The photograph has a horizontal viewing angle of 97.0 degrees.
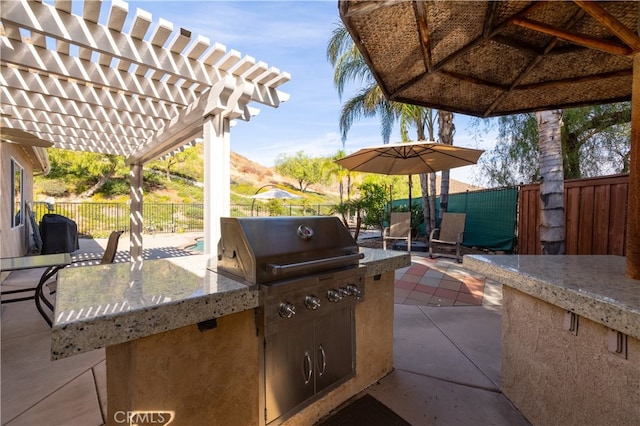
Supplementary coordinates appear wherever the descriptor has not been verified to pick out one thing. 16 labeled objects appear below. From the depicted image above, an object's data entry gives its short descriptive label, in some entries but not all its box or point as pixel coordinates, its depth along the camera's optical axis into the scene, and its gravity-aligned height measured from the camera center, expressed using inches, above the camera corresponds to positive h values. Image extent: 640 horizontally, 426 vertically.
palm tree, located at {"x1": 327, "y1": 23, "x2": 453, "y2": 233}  379.2 +151.2
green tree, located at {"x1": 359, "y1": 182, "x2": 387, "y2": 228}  400.8 +5.5
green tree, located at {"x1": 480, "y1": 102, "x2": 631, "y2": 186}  284.4 +71.4
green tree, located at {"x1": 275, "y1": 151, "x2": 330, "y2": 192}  1626.2 +218.9
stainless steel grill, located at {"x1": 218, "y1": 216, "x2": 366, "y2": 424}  51.2 -17.6
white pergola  96.7 +56.6
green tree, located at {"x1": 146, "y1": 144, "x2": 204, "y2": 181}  968.9 +150.0
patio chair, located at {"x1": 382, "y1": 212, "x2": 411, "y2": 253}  278.8 -21.9
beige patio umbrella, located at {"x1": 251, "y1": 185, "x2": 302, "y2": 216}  425.7 +15.1
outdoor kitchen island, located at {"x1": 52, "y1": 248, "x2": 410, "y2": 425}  35.6 -21.2
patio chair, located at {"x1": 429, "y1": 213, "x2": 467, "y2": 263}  245.3 -21.4
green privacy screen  253.9 -9.3
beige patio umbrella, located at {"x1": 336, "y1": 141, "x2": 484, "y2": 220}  215.2 +41.0
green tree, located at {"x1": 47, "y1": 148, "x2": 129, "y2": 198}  765.9 +100.7
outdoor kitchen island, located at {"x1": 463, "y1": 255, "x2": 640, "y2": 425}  44.2 -25.2
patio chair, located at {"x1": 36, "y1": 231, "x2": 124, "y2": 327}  116.3 -29.2
